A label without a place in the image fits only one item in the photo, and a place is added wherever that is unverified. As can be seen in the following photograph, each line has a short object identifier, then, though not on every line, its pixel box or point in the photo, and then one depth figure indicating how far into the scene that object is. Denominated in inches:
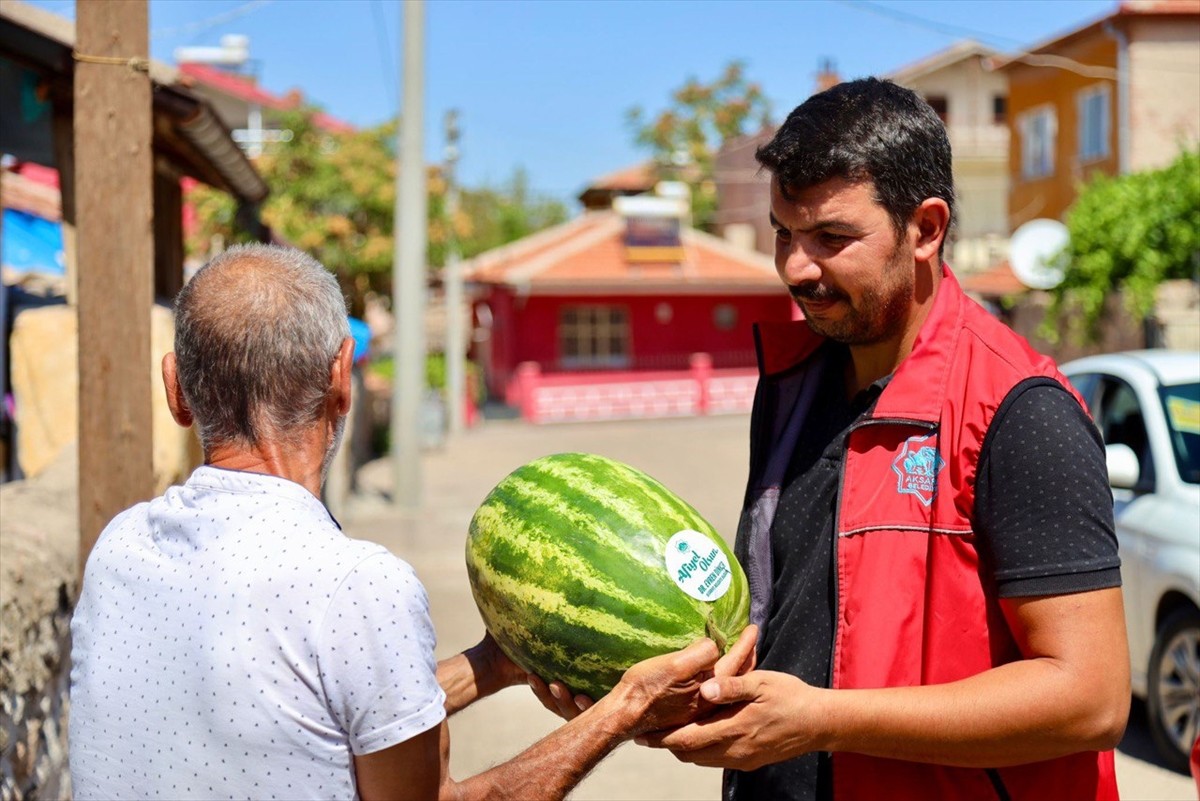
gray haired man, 65.4
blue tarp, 500.7
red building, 1110.4
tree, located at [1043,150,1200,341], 471.2
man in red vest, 70.1
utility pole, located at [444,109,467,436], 932.6
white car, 211.9
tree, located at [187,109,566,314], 792.3
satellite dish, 542.6
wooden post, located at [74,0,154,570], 144.1
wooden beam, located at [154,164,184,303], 409.7
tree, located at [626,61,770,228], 2003.0
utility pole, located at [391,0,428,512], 533.3
